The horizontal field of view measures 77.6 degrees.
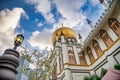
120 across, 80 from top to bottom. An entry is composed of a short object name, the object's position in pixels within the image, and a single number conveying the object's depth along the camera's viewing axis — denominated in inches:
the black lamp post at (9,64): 70.9
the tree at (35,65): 257.8
